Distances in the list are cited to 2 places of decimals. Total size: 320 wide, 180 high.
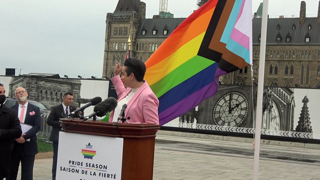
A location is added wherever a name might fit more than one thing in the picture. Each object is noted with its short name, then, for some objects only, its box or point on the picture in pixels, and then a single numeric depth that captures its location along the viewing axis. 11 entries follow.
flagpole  5.52
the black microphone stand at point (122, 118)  3.66
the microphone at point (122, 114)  3.67
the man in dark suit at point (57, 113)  9.04
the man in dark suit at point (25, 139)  7.43
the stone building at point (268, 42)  111.12
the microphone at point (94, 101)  4.01
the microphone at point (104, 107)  3.55
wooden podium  3.25
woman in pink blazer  4.00
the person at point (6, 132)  6.14
